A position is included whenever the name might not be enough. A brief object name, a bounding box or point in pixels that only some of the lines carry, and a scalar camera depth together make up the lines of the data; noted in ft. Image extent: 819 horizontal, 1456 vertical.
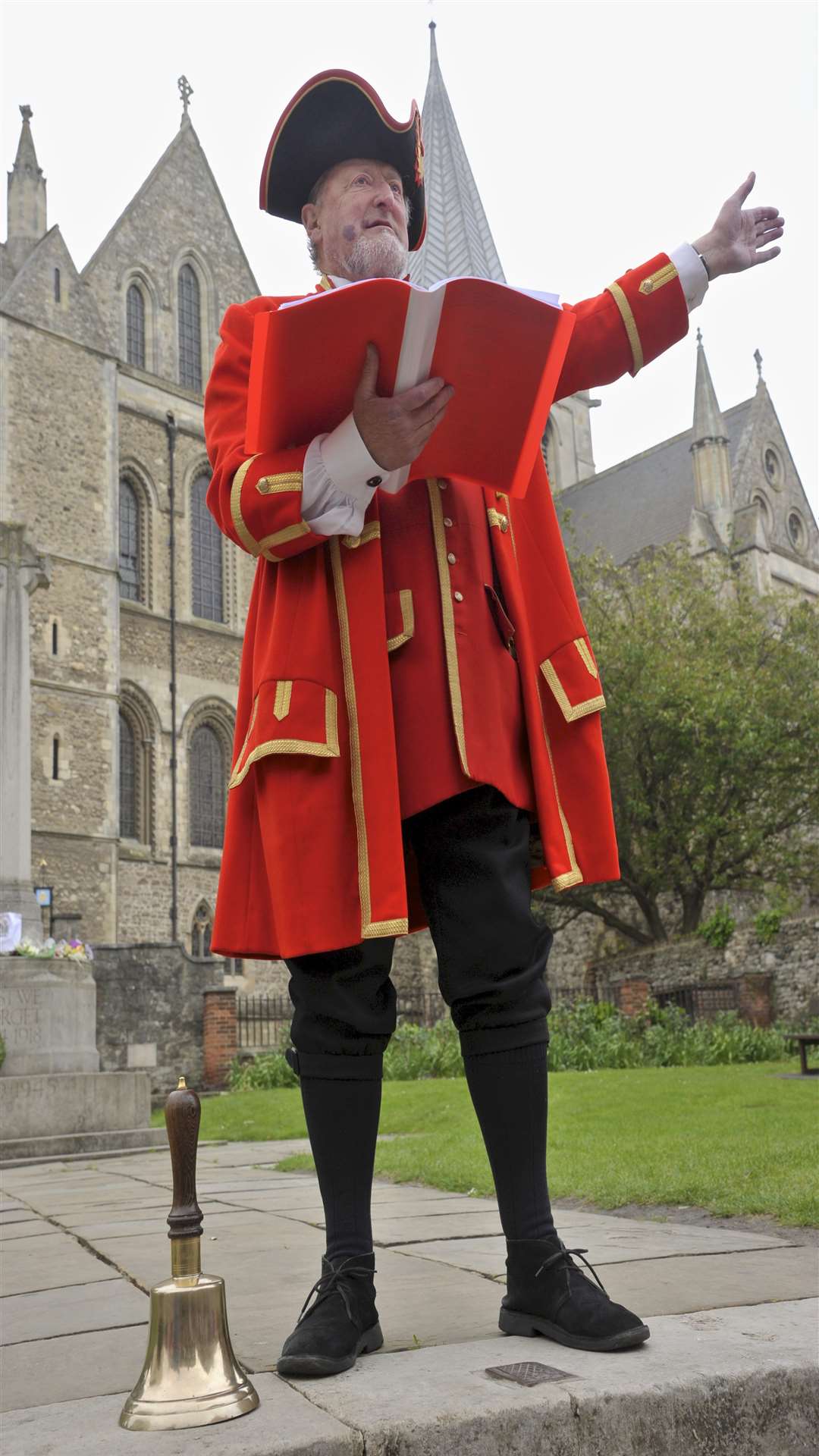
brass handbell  5.25
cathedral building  80.74
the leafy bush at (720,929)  66.03
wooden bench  37.86
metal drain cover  5.60
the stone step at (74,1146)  28.66
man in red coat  7.13
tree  71.67
